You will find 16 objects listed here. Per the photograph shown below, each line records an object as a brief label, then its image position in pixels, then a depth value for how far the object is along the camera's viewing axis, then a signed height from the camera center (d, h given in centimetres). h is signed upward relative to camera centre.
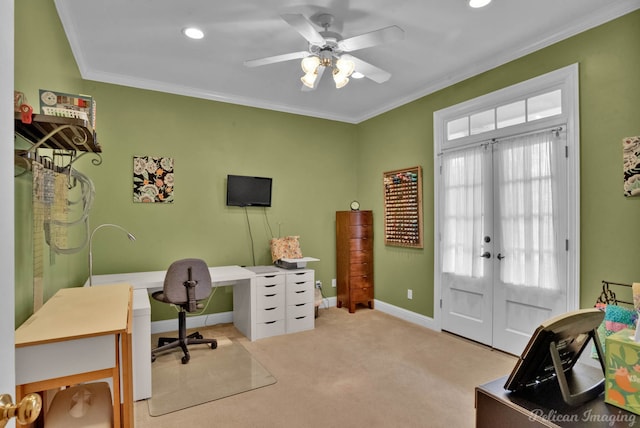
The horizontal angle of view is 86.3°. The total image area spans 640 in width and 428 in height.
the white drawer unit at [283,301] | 372 -97
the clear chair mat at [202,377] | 248 -133
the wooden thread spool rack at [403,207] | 416 +9
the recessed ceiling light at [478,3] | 237 +148
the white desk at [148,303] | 250 -81
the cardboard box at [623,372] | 107 -51
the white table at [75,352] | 126 -53
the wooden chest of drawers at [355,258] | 468 -59
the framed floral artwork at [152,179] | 373 +40
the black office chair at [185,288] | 304 -65
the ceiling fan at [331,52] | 227 +121
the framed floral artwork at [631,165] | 238 +35
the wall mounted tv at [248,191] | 419 +31
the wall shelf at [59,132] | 147 +40
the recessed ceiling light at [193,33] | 272 +148
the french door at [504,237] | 288 -22
